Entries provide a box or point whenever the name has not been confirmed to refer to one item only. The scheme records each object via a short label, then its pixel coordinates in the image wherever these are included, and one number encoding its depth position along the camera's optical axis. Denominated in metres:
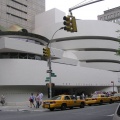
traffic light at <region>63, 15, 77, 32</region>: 11.20
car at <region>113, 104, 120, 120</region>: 5.36
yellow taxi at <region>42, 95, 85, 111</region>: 17.44
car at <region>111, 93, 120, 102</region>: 25.11
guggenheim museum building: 29.52
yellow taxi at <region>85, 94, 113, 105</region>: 22.48
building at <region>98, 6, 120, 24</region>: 98.81
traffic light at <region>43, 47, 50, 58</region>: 18.47
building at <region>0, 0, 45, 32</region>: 52.45
